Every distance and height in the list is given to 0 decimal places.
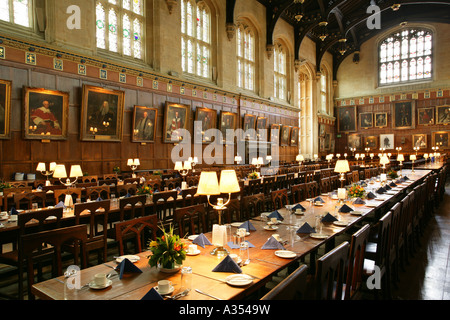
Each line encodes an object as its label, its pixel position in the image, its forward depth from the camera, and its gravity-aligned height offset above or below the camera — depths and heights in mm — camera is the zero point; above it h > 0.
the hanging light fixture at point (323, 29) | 15745 +7220
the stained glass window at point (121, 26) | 10289 +4906
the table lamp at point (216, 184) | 2715 -264
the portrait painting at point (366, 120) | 25406 +3151
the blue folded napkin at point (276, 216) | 3727 -780
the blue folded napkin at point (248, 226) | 3233 -794
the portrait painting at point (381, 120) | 24759 +3083
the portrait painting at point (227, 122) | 14430 +1767
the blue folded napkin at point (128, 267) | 2109 -815
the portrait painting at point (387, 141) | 24528 +1214
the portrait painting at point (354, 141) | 26059 +1320
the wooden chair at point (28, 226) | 3164 -849
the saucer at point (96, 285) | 1876 -849
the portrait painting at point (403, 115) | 23438 +3352
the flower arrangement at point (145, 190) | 5141 -599
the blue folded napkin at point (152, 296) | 1662 -809
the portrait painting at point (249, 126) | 15859 +1664
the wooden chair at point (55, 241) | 2268 -696
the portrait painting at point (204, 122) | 13173 +1618
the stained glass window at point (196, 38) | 13125 +5608
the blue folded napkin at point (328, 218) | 3656 -801
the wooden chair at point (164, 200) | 4812 -786
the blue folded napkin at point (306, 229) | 3144 -809
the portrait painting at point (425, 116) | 22719 +3094
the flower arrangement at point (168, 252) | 2094 -701
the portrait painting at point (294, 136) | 20375 +1406
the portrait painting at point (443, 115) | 22125 +3116
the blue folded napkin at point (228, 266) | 2127 -824
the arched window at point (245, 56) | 16219 +5788
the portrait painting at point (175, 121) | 11844 +1512
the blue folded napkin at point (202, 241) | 2748 -823
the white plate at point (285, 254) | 2416 -843
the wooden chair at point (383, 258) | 2854 -1103
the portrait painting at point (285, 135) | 19259 +1406
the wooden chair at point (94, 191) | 5348 -666
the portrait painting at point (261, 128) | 16953 +1654
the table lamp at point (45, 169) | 7781 -322
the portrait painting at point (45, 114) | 8141 +1286
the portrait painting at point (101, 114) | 9383 +1459
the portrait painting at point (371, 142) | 25234 +1165
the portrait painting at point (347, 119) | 26250 +3385
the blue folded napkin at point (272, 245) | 2650 -831
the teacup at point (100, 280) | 1893 -814
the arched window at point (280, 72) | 19359 +5778
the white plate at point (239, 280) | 1909 -848
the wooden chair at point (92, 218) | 3768 -826
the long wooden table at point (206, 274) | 1810 -863
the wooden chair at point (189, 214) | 3344 -719
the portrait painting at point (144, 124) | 10852 +1269
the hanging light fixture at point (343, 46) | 21742 +8324
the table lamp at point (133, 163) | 9998 -222
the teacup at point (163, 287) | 1805 -825
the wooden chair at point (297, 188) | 5622 -665
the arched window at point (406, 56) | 22922 +8102
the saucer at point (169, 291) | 1793 -852
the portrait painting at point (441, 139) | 22094 +1231
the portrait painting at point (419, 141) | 22922 +1139
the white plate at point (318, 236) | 2956 -834
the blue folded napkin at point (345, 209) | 4164 -780
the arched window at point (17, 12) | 8172 +4247
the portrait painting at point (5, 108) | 7660 +1331
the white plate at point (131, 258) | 2369 -851
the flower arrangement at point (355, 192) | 5055 -646
